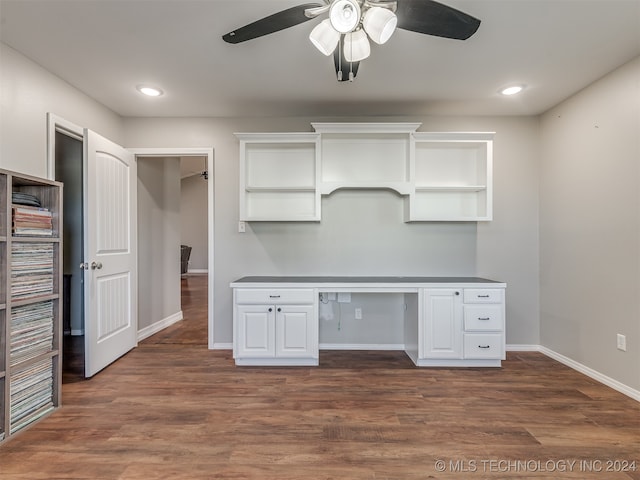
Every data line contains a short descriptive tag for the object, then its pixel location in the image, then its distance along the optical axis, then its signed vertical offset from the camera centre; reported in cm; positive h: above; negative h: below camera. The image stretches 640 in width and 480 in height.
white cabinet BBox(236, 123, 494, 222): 312 +72
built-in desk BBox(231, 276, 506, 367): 290 -69
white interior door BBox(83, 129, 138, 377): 271 -9
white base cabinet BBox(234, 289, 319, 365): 293 -74
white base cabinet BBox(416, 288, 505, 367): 290 -73
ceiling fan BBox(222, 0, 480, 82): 144 +102
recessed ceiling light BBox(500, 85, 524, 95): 276 +130
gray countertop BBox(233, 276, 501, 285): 304 -36
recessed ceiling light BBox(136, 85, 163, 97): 276 +130
